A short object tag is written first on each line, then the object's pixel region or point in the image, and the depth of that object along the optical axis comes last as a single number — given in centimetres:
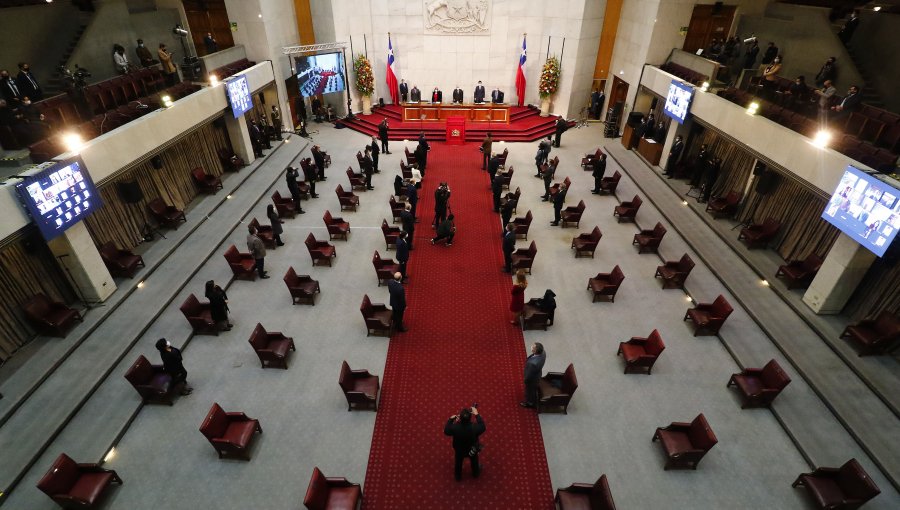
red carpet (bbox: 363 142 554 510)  651
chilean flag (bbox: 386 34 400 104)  2205
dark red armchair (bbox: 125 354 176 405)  752
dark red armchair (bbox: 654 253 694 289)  1061
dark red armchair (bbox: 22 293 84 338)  861
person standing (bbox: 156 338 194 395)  727
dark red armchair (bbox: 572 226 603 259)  1176
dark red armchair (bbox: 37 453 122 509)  587
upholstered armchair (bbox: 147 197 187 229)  1246
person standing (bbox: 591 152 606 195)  1490
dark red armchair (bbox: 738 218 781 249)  1173
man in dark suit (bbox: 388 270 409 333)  858
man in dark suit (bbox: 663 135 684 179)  1594
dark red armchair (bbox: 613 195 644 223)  1355
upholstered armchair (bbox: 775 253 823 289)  1014
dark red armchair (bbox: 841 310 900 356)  823
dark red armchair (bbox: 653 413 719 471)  650
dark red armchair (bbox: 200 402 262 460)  661
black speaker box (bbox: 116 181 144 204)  1114
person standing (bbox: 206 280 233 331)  879
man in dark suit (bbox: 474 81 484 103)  2297
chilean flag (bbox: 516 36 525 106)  2229
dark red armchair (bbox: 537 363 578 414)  742
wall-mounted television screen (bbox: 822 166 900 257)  771
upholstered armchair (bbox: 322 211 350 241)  1249
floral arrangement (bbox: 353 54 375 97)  2216
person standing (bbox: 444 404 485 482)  598
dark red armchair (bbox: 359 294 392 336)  903
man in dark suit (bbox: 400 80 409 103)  2306
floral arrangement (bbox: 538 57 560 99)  2203
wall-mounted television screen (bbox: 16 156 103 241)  795
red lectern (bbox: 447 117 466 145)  1994
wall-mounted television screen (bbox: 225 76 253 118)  1524
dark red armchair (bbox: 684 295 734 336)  915
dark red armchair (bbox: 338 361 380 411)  741
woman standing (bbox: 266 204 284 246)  1160
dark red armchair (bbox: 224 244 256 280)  1088
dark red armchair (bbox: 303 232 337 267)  1140
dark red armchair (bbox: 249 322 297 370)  828
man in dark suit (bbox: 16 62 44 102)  1072
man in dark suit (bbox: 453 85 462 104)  2311
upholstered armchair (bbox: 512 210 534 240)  1253
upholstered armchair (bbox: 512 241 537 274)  1107
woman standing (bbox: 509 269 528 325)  872
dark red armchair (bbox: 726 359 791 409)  753
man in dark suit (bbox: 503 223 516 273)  1064
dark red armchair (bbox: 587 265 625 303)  1012
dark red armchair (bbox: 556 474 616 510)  575
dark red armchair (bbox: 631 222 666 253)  1205
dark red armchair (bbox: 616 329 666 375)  823
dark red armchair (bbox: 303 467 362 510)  572
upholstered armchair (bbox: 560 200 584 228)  1318
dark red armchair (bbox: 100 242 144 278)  1039
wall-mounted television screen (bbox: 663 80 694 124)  1504
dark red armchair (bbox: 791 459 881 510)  583
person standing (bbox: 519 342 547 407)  707
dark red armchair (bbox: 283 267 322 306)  998
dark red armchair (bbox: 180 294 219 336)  909
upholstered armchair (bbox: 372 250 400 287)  1061
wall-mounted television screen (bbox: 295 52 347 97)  1997
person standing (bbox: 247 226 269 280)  1053
